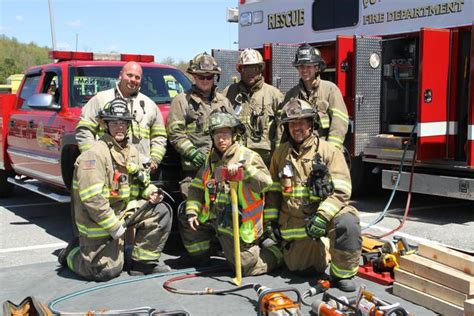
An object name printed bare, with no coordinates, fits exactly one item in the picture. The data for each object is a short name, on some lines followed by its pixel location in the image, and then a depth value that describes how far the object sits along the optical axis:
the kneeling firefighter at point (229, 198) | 4.70
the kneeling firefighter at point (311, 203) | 4.41
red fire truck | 7.09
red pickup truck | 6.11
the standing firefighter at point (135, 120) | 5.20
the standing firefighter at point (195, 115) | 5.28
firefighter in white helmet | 5.50
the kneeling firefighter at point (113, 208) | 4.65
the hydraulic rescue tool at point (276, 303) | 3.62
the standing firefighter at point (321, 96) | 5.25
